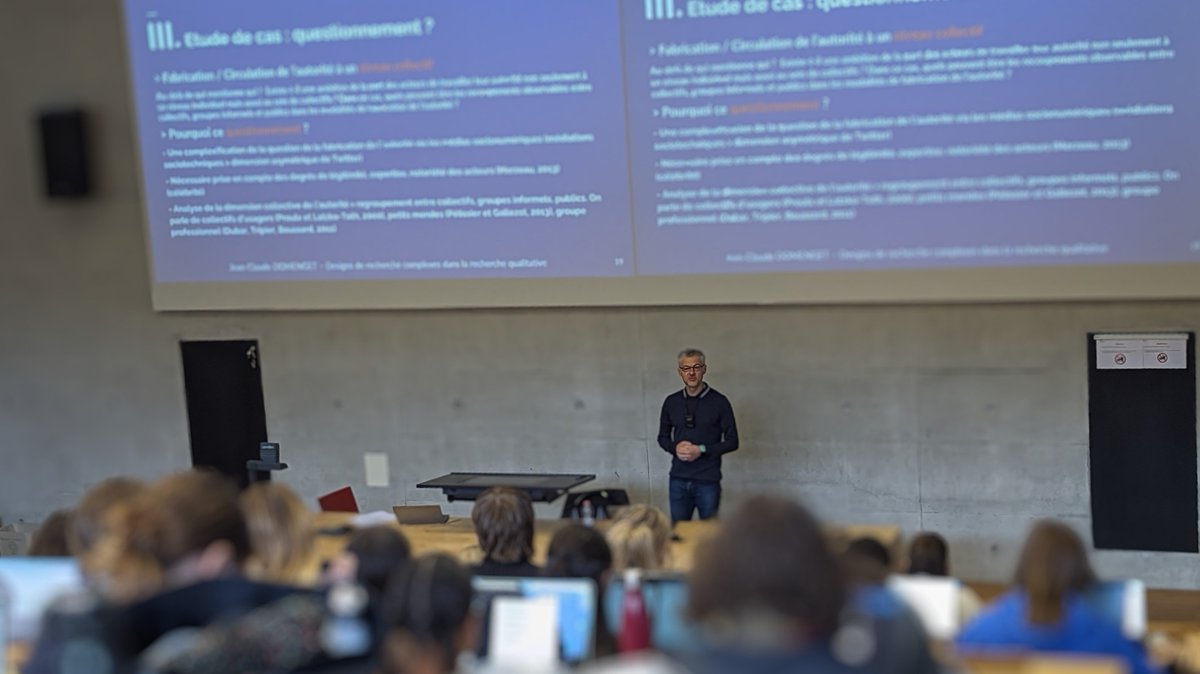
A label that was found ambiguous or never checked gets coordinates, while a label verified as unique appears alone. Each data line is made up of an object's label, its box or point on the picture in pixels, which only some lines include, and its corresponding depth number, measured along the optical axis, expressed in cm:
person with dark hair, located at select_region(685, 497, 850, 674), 210
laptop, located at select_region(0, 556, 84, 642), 363
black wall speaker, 789
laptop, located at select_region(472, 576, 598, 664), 346
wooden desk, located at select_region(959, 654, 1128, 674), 261
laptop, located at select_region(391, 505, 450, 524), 600
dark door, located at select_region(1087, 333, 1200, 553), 625
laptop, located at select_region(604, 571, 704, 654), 342
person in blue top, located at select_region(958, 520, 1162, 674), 291
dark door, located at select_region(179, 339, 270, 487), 790
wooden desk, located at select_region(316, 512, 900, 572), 497
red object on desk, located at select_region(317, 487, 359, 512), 620
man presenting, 662
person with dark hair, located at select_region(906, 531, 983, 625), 424
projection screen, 608
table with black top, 596
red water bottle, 340
